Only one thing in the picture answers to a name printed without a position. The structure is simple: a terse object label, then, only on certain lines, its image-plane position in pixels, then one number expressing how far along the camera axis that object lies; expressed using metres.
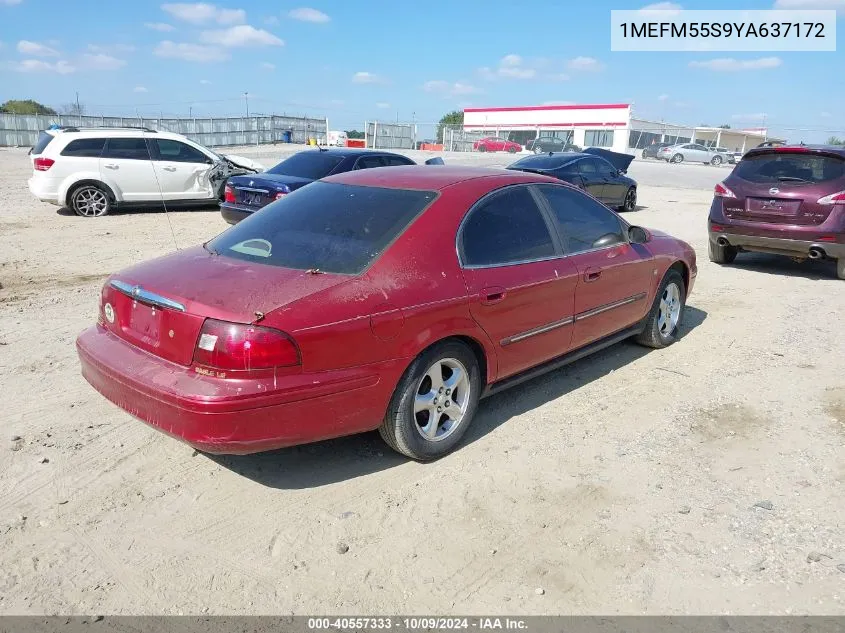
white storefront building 54.81
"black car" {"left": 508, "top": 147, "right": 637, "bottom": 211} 13.90
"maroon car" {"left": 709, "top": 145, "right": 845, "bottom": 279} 8.15
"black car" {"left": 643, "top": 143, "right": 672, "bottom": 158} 49.47
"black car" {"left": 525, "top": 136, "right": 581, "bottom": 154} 38.44
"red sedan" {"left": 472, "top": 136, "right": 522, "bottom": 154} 47.28
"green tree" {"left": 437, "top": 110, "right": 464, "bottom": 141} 91.80
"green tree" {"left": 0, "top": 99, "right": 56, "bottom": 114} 57.78
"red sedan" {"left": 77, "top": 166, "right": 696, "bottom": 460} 3.04
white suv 11.91
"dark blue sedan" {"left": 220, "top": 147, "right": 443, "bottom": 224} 9.55
